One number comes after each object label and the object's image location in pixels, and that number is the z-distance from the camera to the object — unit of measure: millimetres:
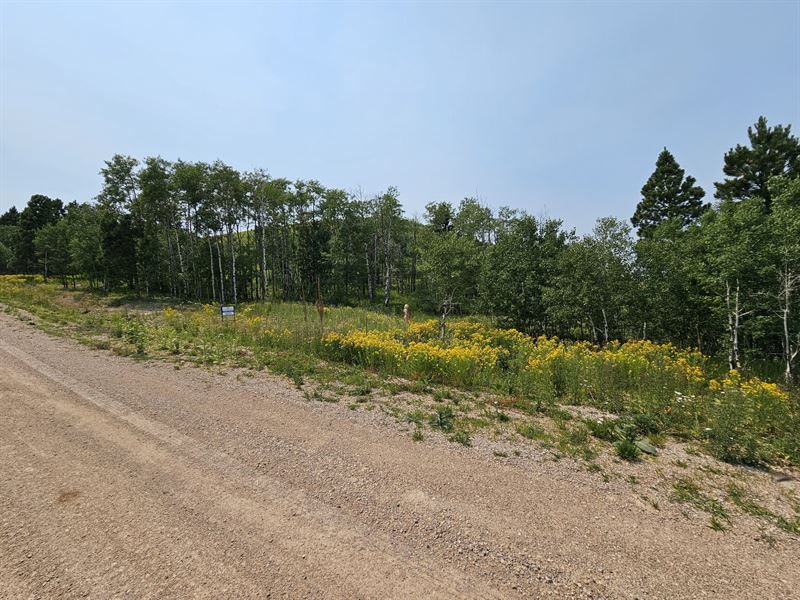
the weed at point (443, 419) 5359
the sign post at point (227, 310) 12520
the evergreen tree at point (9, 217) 68069
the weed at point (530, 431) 5031
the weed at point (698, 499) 3276
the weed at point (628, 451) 4453
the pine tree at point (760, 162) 22219
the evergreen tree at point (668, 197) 29156
